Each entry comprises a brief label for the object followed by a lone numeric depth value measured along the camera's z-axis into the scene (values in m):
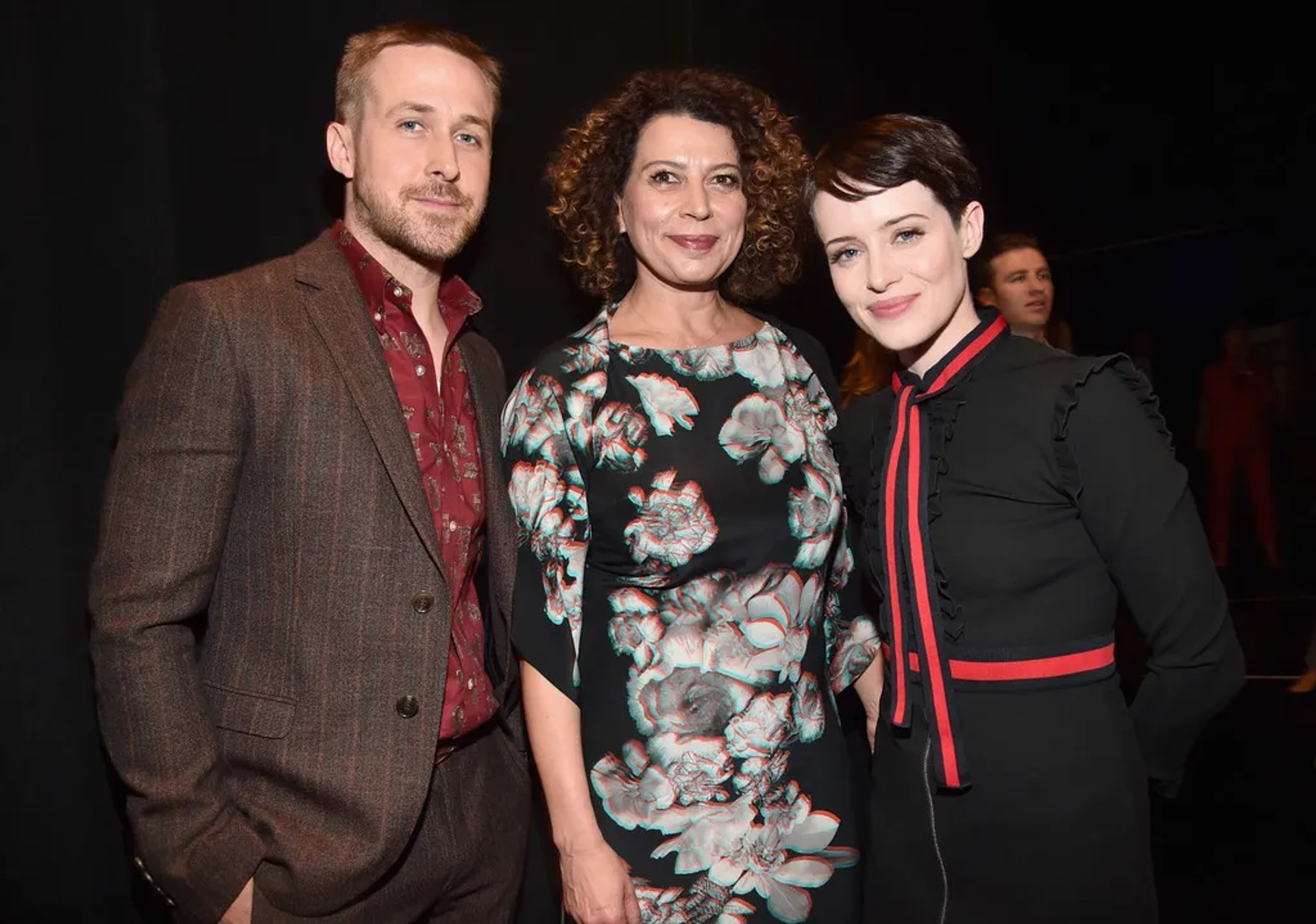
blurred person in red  3.83
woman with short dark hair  1.39
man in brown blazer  1.47
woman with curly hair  1.74
